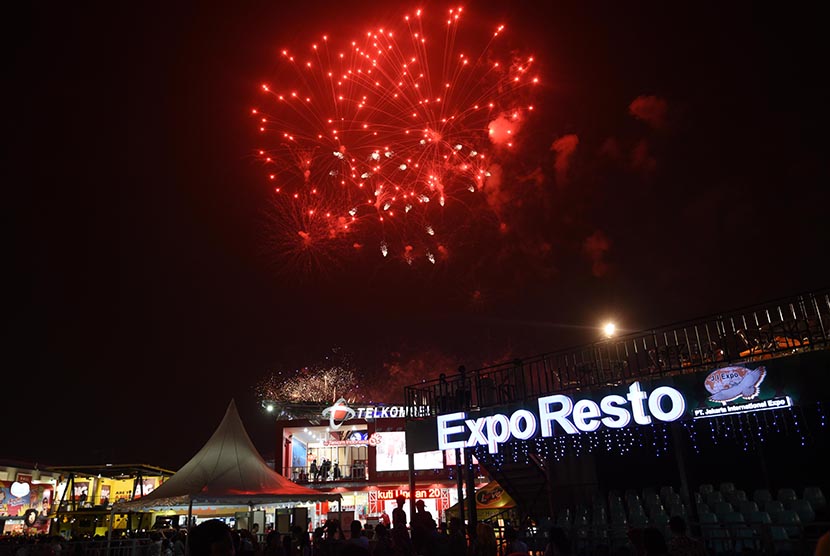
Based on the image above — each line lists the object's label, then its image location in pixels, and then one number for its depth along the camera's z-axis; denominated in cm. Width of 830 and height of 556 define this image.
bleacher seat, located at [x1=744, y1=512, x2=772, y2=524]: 1059
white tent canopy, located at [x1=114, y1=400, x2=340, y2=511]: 1381
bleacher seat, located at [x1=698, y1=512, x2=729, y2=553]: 1038
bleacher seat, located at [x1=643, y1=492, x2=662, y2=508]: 1295
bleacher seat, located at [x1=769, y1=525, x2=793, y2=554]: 862
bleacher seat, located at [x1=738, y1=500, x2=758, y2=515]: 1116
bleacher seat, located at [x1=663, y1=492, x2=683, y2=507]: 1285
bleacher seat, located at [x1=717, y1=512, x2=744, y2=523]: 1099
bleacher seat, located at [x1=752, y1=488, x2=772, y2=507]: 1180
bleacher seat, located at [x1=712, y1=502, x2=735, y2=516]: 1144
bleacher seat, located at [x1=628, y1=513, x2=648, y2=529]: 1204
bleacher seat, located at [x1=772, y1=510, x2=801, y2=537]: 1045
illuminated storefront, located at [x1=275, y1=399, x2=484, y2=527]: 3025
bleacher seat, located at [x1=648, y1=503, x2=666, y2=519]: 1261
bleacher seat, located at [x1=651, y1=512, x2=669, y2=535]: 1137
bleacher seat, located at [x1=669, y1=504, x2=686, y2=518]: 1232
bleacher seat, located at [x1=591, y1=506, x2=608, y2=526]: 1291
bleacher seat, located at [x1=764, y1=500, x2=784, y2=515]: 1089
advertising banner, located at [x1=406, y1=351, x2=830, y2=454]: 1055
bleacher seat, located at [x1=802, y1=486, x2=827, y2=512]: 1127
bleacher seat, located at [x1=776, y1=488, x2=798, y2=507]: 1158
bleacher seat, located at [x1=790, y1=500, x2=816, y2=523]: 1074
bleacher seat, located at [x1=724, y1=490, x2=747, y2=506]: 1184
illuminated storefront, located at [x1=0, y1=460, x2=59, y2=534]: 3012
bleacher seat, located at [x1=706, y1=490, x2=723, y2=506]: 1213
